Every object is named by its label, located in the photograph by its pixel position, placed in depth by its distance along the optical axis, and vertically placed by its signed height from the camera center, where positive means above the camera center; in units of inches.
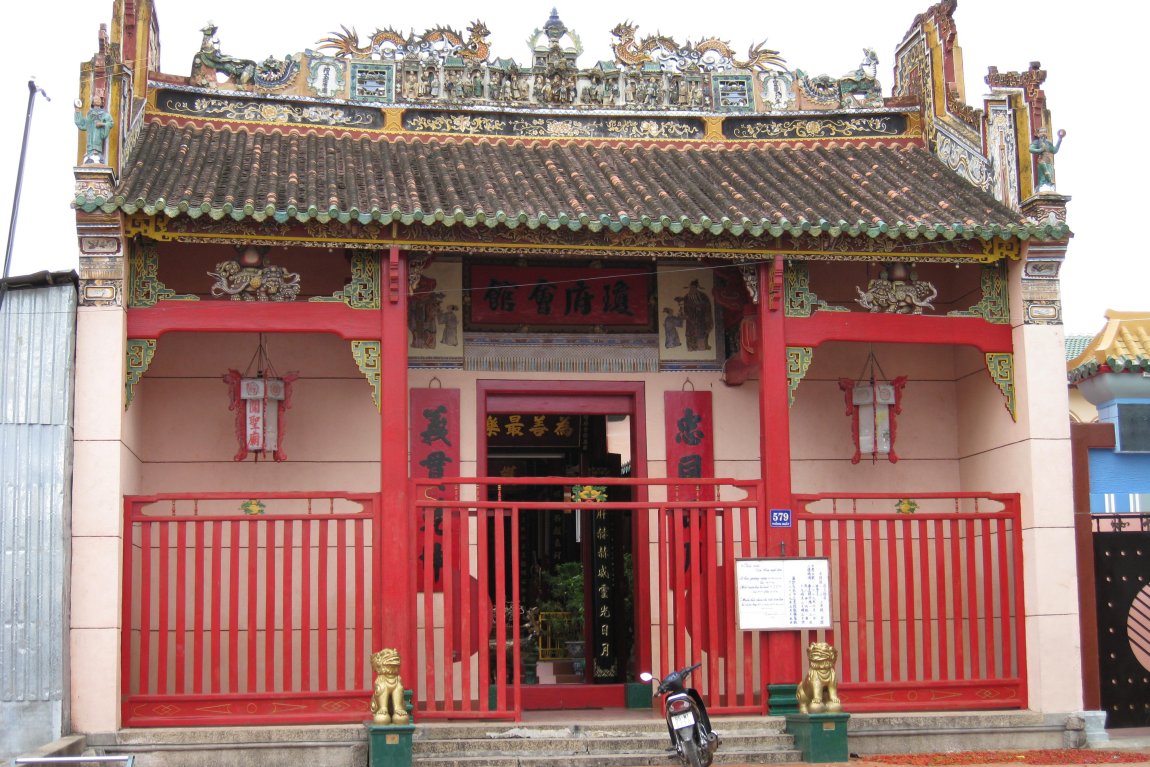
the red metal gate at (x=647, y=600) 379.2 -14.7
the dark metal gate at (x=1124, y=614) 410.9 -21.3
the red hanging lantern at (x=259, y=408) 414.9 +42.4
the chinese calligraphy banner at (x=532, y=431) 542.9 +46.1
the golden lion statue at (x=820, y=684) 376.5 -36.8
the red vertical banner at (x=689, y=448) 442.0 +31.1
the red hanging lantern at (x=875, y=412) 443.2 +41.3
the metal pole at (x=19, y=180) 358.3 +93.9
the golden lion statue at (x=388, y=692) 353.7 -35.0
